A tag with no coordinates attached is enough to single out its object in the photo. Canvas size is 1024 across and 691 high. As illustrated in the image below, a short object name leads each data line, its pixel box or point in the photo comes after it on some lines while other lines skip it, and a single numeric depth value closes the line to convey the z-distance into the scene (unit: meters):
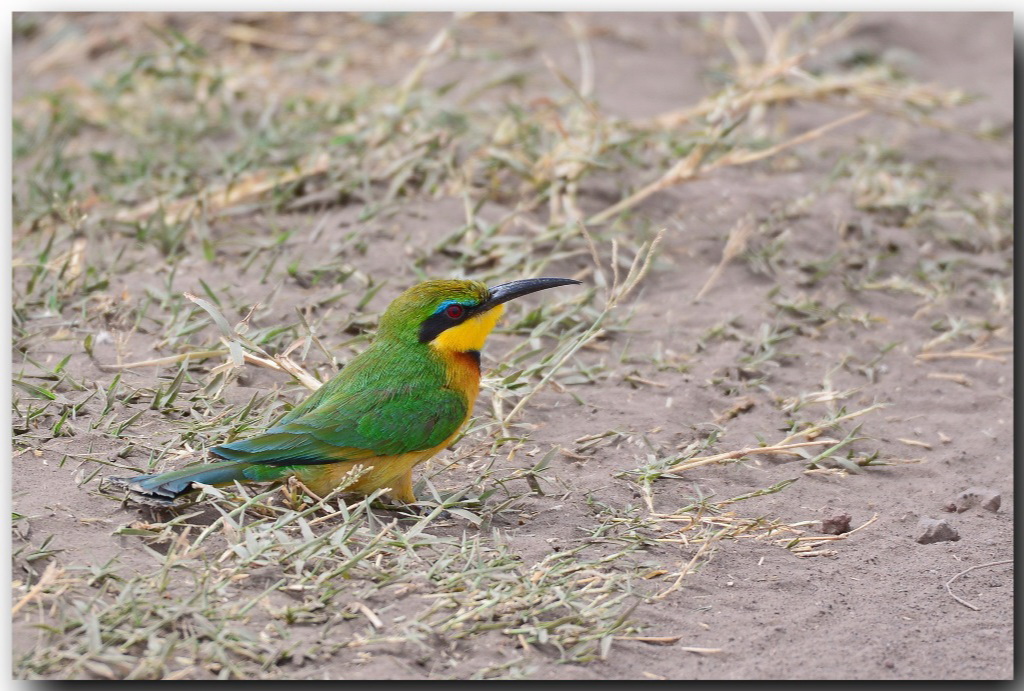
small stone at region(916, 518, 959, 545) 7.55
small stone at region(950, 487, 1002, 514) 8.02
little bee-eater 6.84
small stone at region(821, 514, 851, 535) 7.59
